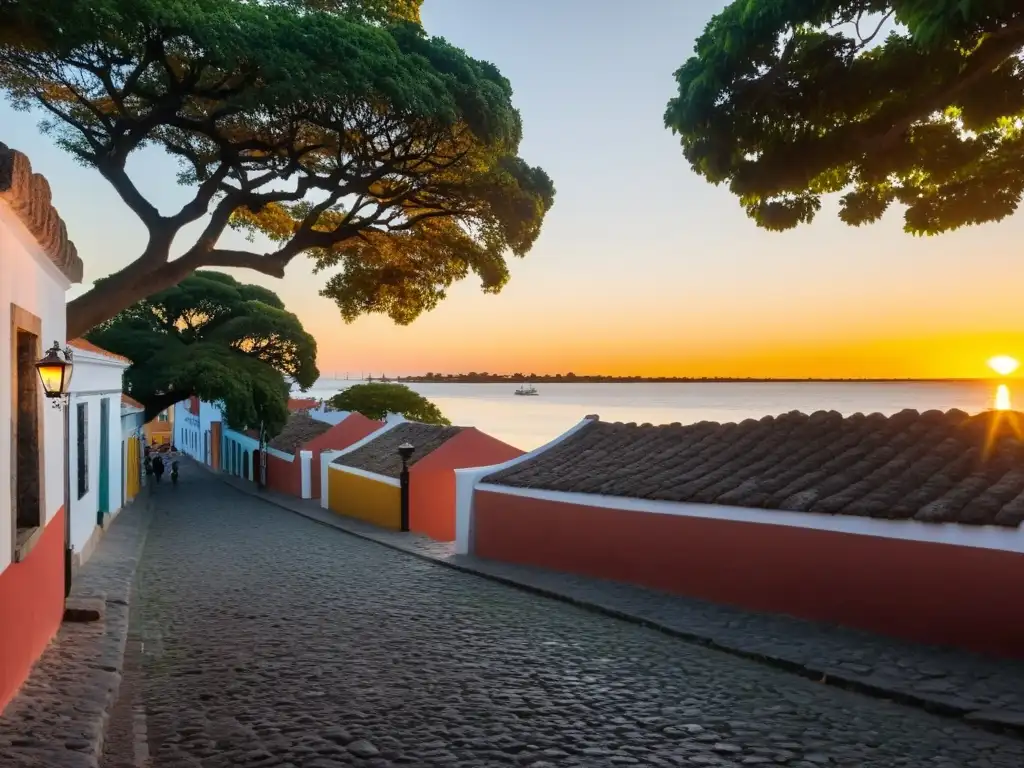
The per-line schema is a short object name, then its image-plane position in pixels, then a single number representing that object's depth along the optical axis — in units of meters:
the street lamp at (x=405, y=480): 19.05
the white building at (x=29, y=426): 5.62
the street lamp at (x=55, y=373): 6.99
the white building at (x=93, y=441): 13.16
